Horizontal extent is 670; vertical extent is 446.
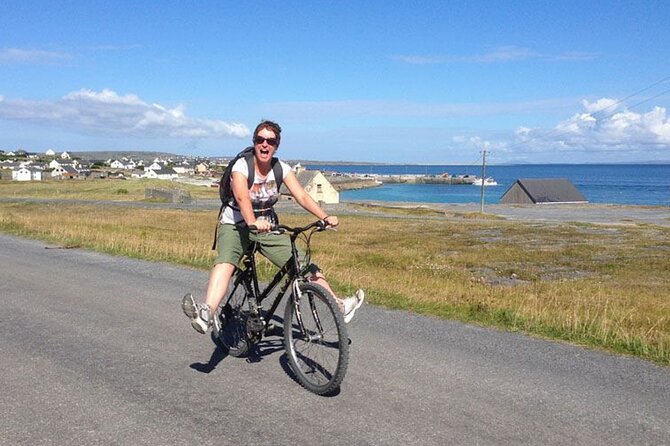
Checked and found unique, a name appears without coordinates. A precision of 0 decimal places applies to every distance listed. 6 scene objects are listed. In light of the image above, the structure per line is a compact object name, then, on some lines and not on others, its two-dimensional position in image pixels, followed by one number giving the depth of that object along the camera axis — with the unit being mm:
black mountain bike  4727
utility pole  89850
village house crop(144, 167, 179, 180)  186650
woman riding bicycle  5176
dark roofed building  121562
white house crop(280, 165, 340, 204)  109438
